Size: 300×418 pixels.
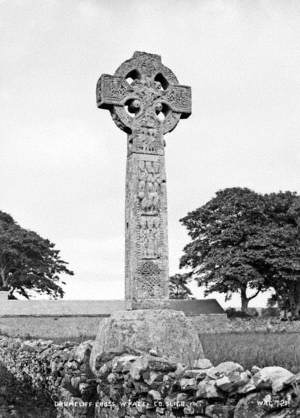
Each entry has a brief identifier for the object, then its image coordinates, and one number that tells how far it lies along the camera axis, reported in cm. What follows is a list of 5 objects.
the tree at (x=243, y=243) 3272
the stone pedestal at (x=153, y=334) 662
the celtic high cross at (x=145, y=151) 782
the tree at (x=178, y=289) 4397
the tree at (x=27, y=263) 3766
